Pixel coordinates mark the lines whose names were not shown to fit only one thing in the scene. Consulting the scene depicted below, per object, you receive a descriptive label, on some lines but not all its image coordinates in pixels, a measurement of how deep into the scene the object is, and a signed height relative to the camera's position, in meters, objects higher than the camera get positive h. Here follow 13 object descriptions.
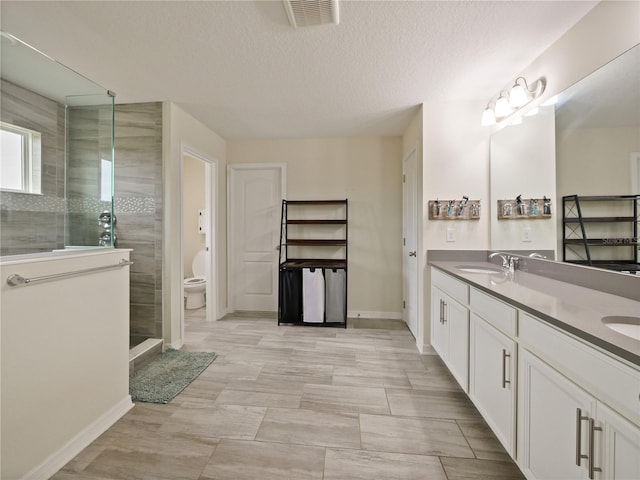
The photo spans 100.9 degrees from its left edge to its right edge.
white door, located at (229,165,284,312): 3.80 +0.06
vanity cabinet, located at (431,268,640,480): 0.74 -0.57
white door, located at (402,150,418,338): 2.86 -0.02
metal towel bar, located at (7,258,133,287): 1.12 -0.18
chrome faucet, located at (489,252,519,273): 2.02 -0.18
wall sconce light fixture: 1.94 +1.09
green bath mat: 1.91 -1.12
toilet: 3.93 -0.67
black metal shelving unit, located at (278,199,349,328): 3.32 -0.17
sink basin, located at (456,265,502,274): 2.14 -0.24
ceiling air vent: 1.42 +1.28
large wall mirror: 1.28 +0.43
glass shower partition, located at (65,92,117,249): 1.79 +0.48
